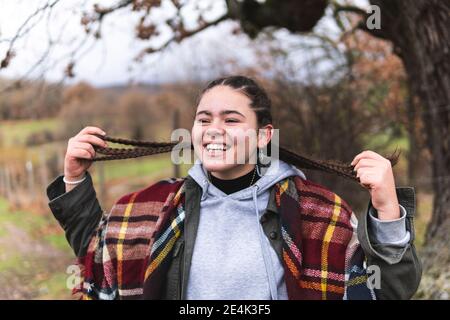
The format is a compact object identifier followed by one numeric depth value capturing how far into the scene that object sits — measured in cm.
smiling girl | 177
